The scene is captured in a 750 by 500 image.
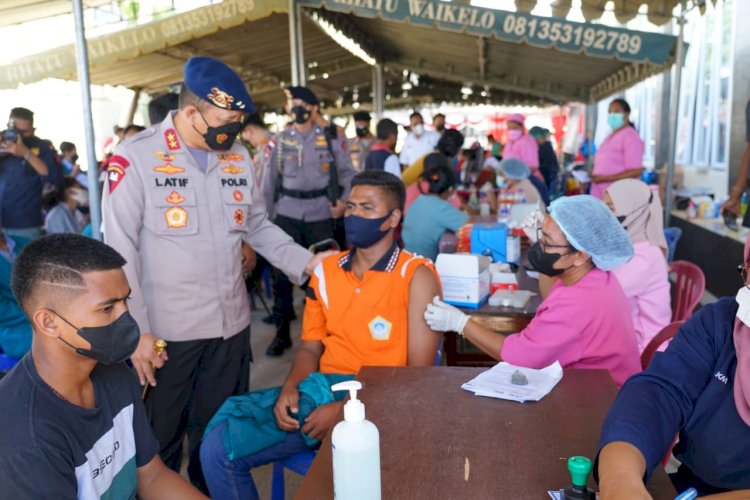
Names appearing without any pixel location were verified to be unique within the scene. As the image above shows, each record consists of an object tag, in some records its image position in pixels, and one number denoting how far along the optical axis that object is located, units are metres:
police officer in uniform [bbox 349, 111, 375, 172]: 7.67
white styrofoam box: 2.91
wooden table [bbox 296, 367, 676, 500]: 1.35
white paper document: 1.79
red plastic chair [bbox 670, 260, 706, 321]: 3.29
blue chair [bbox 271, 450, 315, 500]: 2.24
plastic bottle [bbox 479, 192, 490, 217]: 5.94
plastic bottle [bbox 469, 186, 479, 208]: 7.11
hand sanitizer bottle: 1.21
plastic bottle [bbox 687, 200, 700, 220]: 6.34
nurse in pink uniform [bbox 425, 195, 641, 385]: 2.19
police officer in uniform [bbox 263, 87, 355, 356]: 4.82
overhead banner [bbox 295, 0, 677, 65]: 5.60
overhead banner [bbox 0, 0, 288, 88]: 6.46
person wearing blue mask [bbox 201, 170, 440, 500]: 2.17
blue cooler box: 3.76
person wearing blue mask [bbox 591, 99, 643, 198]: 6.36
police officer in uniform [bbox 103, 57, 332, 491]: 2.33
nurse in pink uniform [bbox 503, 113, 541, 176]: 8.66
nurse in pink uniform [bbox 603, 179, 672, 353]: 3.12
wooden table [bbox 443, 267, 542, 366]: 2.86
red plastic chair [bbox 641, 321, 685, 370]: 2.51
